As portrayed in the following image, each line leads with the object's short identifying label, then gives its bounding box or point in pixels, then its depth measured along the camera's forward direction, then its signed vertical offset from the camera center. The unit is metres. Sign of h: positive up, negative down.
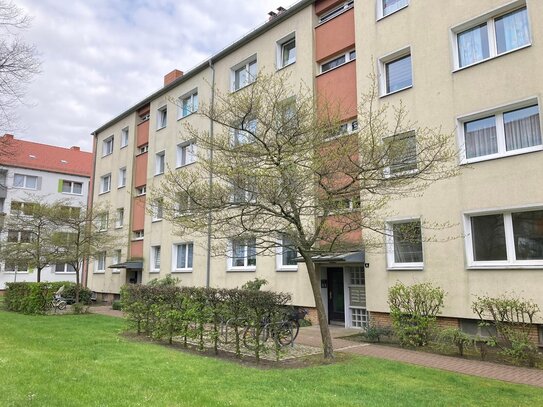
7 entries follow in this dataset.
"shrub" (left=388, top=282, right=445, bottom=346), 11.39 -0.82
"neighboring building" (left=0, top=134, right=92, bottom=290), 43.75 +10.67
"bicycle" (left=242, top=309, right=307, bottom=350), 9.45 -1.13
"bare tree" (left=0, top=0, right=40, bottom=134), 12.36 +5.96
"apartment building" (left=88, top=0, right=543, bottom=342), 11.16 +4.23
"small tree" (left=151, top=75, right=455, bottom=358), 8.46 +2.03
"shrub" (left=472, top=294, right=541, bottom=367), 9.39 -1.01
